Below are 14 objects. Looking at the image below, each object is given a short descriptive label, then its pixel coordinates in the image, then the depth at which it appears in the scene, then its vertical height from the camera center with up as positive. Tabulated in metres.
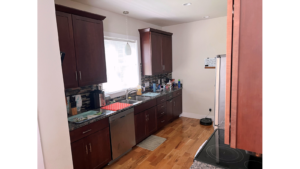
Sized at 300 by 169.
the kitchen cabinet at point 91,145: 2.08 -0.96
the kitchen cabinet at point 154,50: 3.84 +0.57
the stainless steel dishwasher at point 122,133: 2.60 -0.99
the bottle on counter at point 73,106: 2.46 -0.46
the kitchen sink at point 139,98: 3.62 -0.54
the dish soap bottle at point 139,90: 3.82 -0.38
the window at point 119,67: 3.26 +0.16
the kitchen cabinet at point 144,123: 3.14 -1.02
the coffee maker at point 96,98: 2.76 -0.39
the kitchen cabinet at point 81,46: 2.14 +0.42
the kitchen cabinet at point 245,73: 0.59 -0.01
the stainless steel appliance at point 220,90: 2.13 -0.24
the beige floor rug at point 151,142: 3.16 -1.40
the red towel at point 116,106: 2.81 -0.56
